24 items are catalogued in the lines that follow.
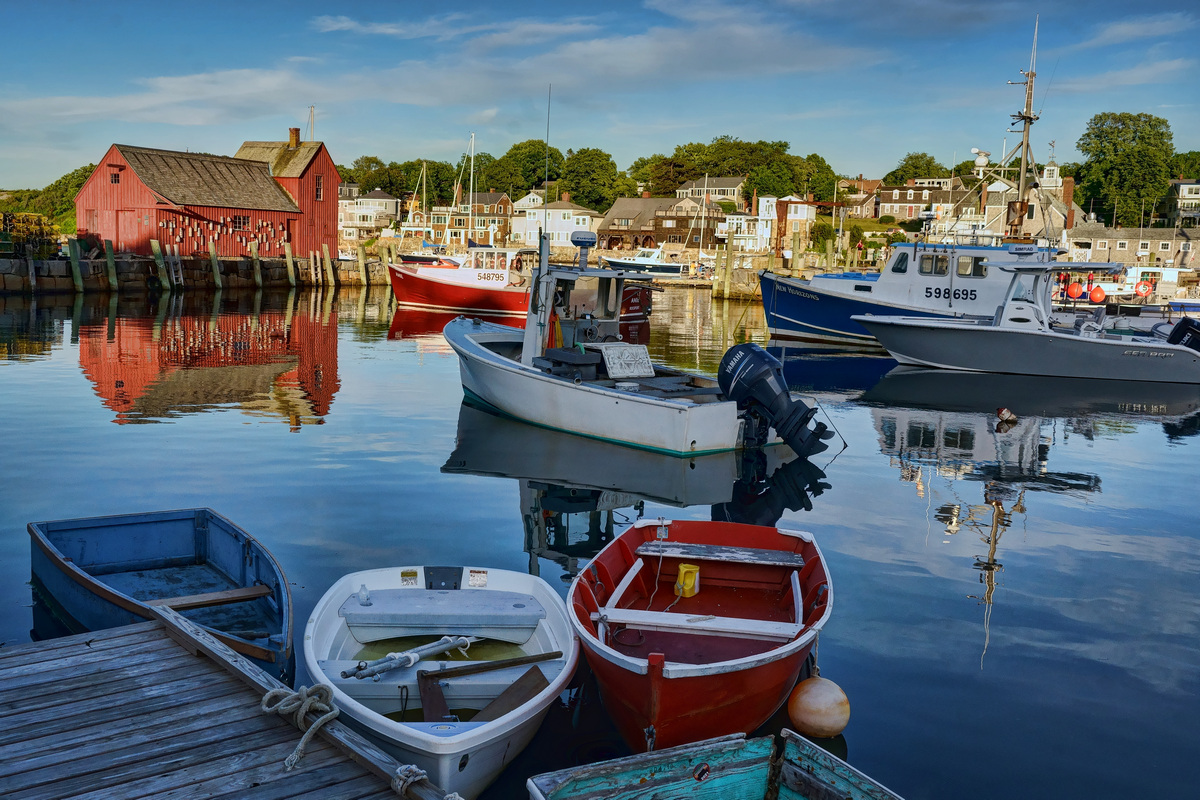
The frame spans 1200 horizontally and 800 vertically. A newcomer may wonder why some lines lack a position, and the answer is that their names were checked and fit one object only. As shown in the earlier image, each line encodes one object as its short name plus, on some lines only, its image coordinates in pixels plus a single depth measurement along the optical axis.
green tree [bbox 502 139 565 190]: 134.62
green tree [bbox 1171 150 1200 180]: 119.62
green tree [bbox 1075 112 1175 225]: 98.00
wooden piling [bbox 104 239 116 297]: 41.38
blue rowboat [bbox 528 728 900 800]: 4.12
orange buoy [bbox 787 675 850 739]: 5.59
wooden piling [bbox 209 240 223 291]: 45.72
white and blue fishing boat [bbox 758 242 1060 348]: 24.80
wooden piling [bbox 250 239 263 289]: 48.12
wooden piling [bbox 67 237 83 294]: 39.69
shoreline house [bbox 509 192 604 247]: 107.19
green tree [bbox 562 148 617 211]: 128.75
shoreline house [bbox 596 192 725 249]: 101.94
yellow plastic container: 7.01
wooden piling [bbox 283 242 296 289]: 50.30
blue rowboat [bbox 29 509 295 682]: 6.09
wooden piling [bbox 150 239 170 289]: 43.28
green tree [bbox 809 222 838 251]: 101.98
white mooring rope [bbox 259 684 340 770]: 4.49
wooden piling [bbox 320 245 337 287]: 54.16
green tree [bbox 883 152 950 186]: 146.38
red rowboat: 5.04
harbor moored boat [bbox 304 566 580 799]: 4.68
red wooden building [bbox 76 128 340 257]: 46.72
